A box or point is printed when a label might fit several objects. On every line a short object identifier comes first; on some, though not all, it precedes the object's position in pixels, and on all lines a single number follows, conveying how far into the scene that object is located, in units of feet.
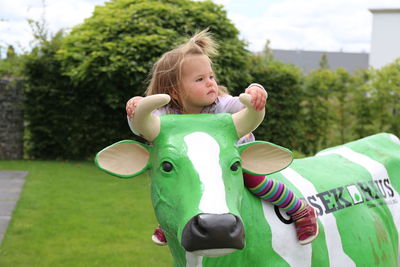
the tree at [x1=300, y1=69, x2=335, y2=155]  40.47
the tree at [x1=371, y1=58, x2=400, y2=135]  39.88
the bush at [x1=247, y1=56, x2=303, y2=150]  38.52
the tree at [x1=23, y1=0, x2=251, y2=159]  32.19
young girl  8.59
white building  86.29
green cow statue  6.70
